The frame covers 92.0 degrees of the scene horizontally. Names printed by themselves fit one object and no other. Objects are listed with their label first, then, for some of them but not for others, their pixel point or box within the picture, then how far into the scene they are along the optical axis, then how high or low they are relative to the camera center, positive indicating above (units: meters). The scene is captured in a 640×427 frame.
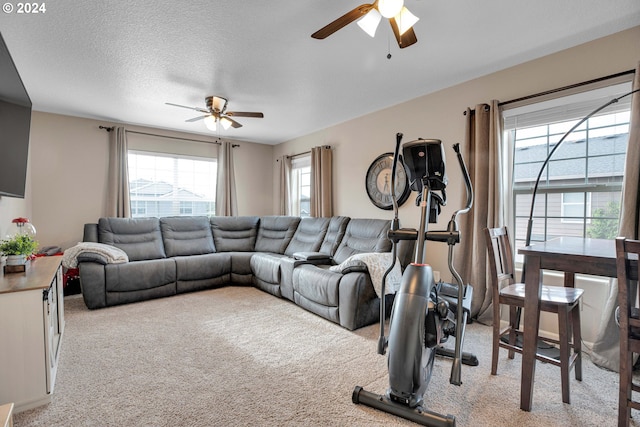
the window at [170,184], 4.81 +0.39
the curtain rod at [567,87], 2.21 +0.97
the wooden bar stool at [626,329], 1.33 -0.54
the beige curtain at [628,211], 2.09 -0.01
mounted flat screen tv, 1.99 +0.58
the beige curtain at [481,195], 2.79 +0.13
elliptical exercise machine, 1.53 -0.56
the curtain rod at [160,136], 4.45 +1.16
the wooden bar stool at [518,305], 1.70 -0.56
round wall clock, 3.67 +0.33
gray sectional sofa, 2.94 -0.65
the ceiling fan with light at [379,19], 1.54 +1.02
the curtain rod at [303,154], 4.71 +0.94
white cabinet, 1.64 -0.74
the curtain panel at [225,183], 5.42 +0.44
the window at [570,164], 2.37 +0.38
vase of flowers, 2.05 -0.28
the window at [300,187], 5.41 +0.38
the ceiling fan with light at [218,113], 3.47 +1.10
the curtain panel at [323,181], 4.67 +0.42
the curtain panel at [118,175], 4.44 +0.47
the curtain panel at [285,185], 5.55 +0.43
